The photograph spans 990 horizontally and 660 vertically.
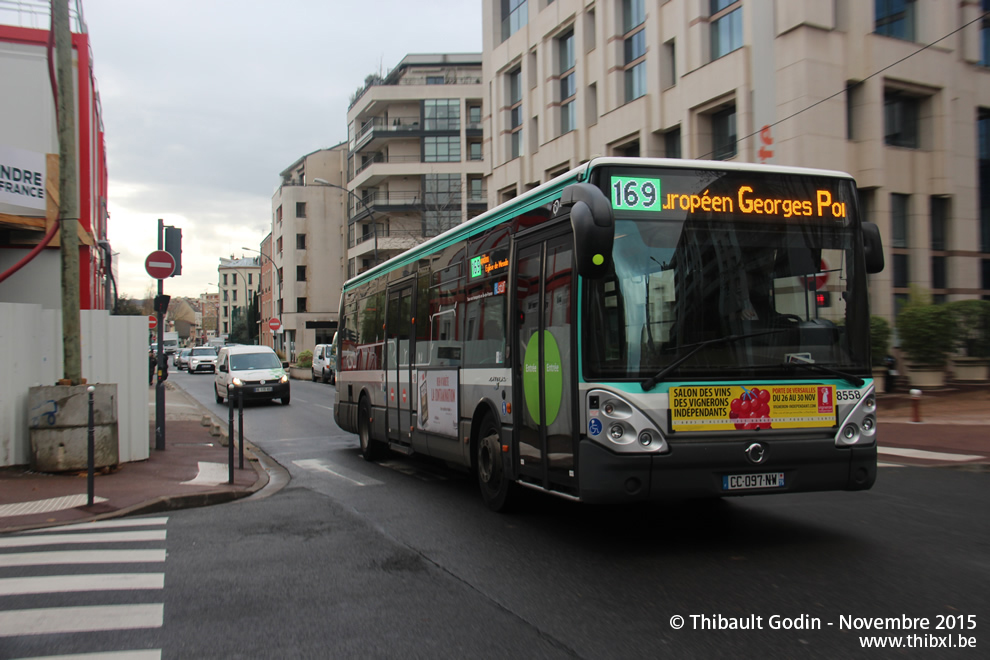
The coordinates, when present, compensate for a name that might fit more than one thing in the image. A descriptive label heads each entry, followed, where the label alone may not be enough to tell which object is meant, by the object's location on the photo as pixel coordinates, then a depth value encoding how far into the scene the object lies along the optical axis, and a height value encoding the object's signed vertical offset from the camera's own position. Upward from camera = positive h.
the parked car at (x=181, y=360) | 67.53 -0.69
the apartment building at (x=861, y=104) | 21.03 +6.63
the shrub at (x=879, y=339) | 18.34 +0.03
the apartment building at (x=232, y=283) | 162.00 +13.53
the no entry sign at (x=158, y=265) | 12.61 +1.33
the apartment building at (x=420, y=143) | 61.03 +15.46
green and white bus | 5.89 +0.08
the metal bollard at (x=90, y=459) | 8.25 -1.06
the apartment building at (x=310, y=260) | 75.38 +8.22
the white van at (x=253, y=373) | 24.81 -0.70
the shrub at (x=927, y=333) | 17.69 +0.14
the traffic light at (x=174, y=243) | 12.98 +1.73
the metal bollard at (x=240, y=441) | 11.12 -1.25
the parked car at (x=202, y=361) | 55.31 -0.65
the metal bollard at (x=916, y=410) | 14.76 -1.27
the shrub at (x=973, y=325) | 17.89 +0.30
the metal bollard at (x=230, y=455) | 9.86 -1.26
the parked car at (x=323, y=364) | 41.75 -0.75
